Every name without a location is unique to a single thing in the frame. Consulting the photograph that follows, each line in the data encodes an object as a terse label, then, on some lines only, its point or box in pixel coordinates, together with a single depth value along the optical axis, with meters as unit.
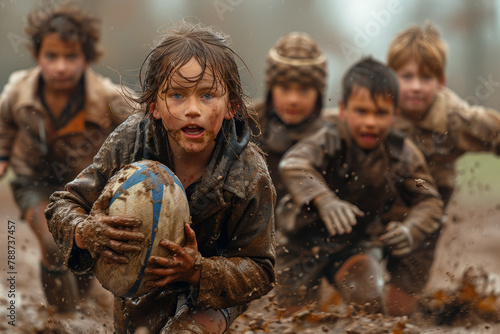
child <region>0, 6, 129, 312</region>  12.58
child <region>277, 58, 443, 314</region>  11.45
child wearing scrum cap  12.41
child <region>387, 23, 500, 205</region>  12.38
